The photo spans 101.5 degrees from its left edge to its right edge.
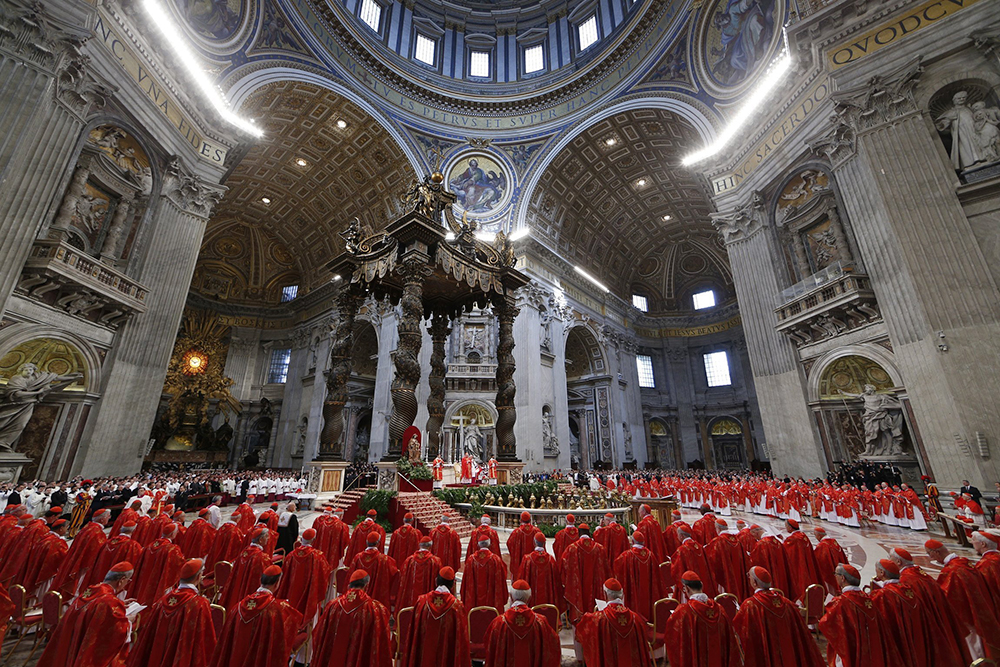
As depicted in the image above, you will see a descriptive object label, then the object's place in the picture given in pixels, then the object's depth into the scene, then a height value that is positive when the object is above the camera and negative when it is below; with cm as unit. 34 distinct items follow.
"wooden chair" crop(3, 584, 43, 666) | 307 -111
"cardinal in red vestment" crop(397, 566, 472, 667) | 243 -97
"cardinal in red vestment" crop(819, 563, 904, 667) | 245 -98
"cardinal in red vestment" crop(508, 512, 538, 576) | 450 -81
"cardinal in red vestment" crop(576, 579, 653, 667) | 235 -96
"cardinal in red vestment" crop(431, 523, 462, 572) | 433 -80
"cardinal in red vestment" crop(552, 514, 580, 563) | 464 -77
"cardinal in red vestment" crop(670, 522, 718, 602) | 379 -88
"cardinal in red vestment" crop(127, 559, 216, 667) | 223 -88
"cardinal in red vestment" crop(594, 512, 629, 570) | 433 -75
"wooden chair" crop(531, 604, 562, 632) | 310 -110
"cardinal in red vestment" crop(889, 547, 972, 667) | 250 -95
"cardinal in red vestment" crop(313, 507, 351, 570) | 461 -78
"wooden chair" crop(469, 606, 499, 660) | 304 -114
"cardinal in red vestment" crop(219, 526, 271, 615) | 343 -87
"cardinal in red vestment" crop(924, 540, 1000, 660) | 269 -92
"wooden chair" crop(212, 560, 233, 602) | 378 -95
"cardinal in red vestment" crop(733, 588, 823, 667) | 241 -98
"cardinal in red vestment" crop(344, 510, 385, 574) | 451 -76
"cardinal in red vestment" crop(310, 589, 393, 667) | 233 -93
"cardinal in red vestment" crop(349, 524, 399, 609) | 360 -88
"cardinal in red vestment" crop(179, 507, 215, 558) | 432 -73
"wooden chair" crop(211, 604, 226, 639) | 287 -102
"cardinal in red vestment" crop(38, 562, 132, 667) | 215 -85
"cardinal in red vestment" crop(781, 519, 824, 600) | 373 -88
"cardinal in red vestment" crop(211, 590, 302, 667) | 230 -92
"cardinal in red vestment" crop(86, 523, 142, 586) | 348 -71
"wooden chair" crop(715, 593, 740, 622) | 311 -102
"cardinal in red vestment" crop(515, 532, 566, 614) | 371 -96
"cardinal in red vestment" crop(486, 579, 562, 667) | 229 -95
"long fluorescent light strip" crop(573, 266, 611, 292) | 2249 +1020
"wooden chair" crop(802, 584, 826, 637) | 338 -108
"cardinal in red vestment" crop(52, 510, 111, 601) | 362 -77
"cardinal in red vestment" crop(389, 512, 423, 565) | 462 -82
